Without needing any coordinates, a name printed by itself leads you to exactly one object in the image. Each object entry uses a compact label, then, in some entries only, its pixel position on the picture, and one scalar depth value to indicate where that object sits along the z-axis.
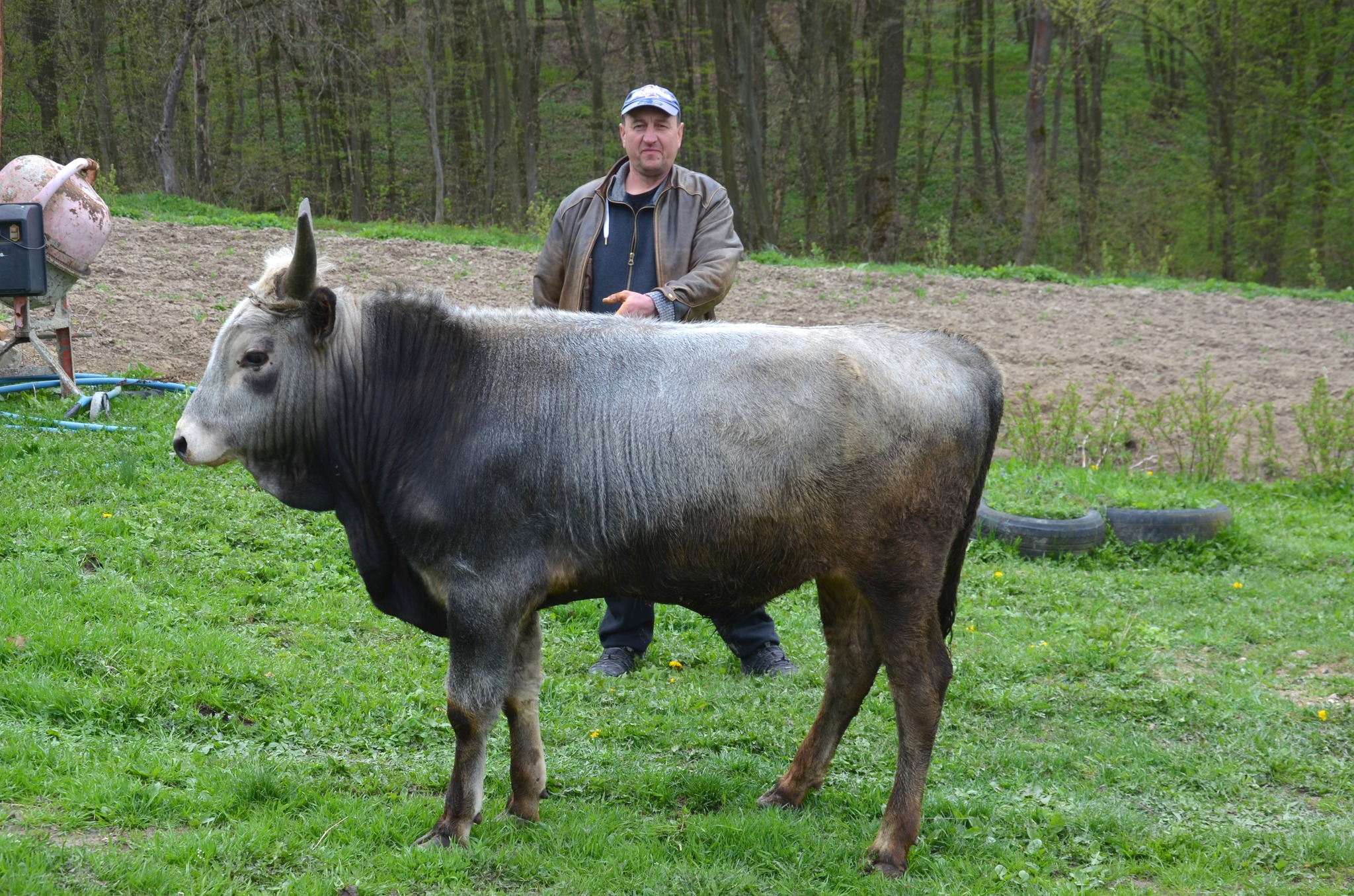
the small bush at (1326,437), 10.31
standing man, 5.51
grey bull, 4.03
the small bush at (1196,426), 10.49
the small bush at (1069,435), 10.73
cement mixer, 8.43
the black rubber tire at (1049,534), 8.28
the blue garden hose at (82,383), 9.14
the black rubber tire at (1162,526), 8.45
